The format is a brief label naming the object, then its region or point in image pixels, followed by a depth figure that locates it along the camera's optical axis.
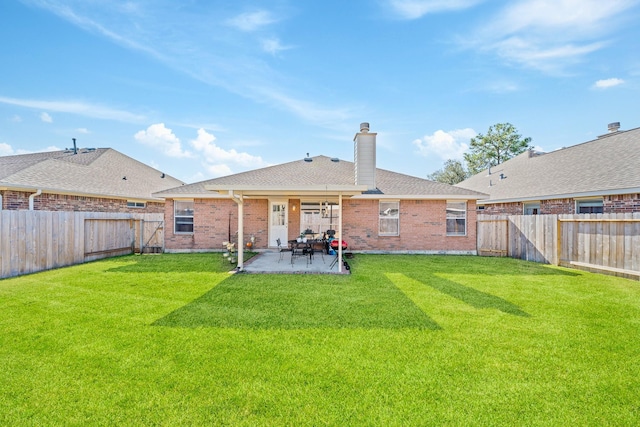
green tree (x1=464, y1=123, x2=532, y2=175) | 37.41
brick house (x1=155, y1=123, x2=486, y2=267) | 13.31
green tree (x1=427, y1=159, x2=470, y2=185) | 47.94
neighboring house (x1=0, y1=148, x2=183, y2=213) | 11.93
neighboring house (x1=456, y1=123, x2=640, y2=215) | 11.04
